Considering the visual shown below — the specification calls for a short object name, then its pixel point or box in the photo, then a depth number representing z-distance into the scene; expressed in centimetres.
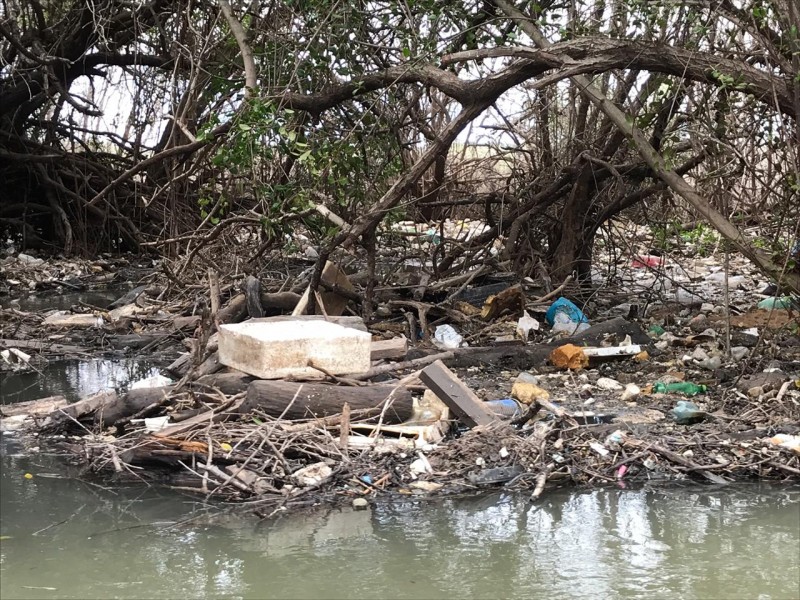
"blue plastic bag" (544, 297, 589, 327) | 679
